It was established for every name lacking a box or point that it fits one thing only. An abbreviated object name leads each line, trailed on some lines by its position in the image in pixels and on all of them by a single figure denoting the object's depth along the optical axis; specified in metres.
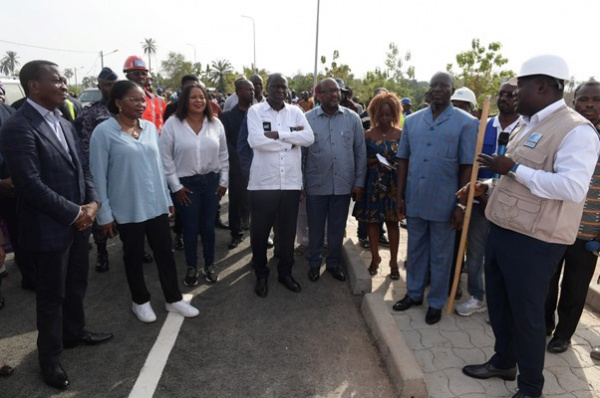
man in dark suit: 2.44
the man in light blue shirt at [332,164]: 4.04
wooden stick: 2.83
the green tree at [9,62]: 75.34
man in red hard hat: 4.87
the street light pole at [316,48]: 21.18
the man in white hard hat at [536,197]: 2.19
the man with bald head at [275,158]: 3.77
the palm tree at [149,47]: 96.94
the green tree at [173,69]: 68.62
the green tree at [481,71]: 20.03
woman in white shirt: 3.90
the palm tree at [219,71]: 66.66
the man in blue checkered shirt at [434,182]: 3.29
